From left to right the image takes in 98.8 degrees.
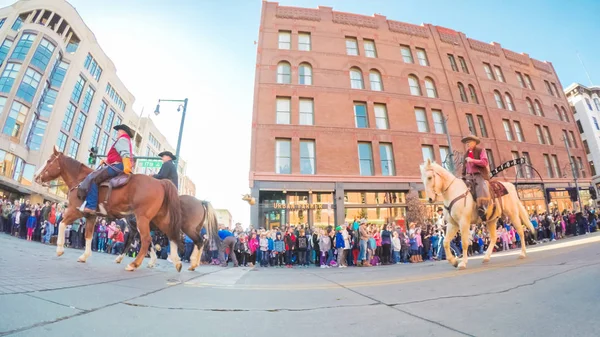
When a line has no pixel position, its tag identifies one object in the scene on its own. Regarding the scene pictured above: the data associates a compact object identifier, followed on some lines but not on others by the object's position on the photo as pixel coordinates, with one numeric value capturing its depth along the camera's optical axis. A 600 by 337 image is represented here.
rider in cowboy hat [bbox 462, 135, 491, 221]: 6.05
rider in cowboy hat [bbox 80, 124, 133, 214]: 5.31
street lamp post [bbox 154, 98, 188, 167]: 15.70
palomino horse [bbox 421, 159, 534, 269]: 6.02
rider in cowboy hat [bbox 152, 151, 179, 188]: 6.81
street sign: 14.74
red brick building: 20.00
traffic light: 12.98
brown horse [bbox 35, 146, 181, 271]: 5.32
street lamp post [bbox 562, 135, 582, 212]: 25.80
